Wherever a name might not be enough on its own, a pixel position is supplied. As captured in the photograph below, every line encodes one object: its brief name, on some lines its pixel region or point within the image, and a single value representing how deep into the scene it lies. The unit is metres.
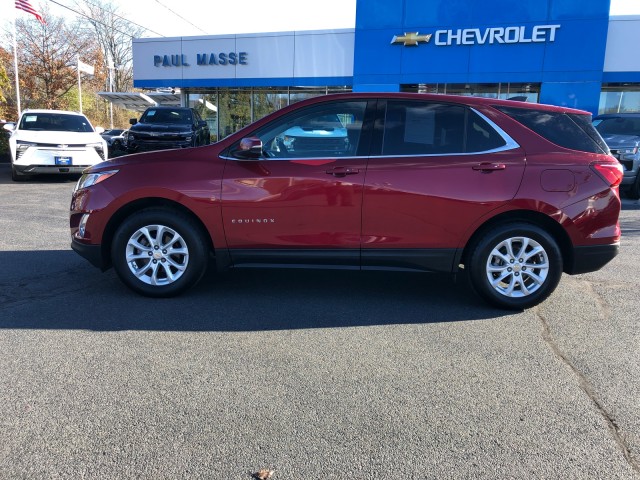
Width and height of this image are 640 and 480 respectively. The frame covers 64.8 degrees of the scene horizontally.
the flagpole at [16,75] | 22.84
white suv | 11.96
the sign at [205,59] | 21.83
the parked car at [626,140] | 11.03
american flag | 20.81
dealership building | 17.84
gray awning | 27.69
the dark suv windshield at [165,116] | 16.05
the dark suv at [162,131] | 15.12
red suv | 4.35
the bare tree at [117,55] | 52.31
